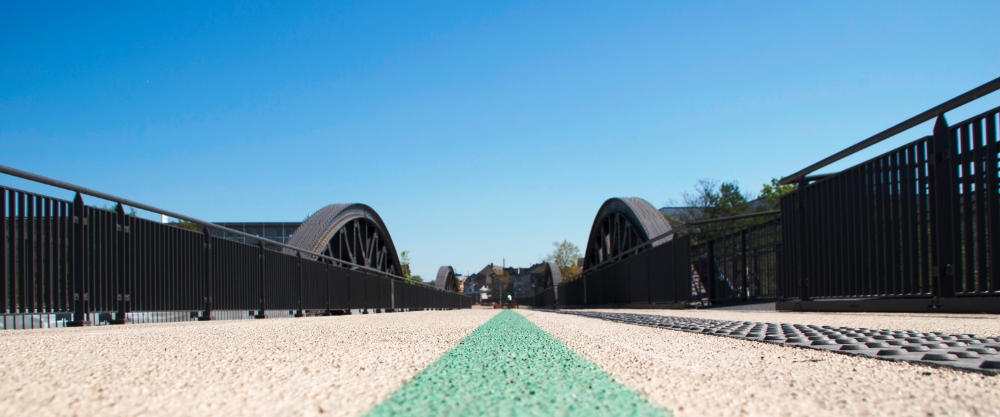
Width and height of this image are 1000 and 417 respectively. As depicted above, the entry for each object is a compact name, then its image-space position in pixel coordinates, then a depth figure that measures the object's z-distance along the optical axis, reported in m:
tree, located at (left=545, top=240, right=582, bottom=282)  91.00
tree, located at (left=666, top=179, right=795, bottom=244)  42.84
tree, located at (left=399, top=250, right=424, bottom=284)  75.56
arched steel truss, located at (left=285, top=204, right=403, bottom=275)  24.34
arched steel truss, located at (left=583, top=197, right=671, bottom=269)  25.28
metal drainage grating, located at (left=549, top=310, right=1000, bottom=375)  2.54
